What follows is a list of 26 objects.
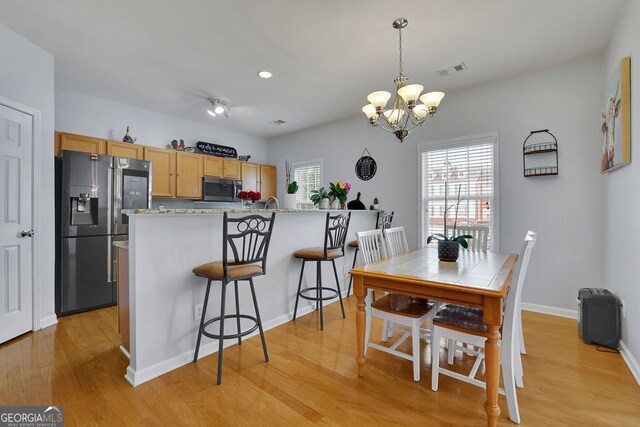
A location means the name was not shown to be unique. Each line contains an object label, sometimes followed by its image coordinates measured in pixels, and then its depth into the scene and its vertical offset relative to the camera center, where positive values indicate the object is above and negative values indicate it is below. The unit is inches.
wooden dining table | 59.5 -15.8
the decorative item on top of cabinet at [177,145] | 186.9 +43.2
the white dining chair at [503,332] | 62.4 -26.7
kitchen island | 78.0 -21.4
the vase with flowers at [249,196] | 106.3 +6.1
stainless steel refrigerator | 128.3 -5.0
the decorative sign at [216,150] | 201.3 +44.8
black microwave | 195.8 +16.4
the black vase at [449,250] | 90.3 -11.4
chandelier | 91.3 +35.9
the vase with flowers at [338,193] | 147.4 +9.9
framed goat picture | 85.0 +29.4
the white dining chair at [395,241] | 106.3 -10.9
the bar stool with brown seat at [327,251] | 112.6 -15.2
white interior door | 101.5 -3.9
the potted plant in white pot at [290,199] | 122.3 +5.8
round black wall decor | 184.9 +29.1
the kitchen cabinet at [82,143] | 139.8 +34.1
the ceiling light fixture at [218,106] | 160.6 +59.8
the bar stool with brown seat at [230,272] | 78.0 -16.3
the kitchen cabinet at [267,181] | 231.5 +25.6
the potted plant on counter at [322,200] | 144.1 +6.3
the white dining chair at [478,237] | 113.5 -9.2
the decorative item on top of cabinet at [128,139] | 162.6 +41.0
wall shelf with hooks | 125.6 +25.8
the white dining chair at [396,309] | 76.9 -26.4
